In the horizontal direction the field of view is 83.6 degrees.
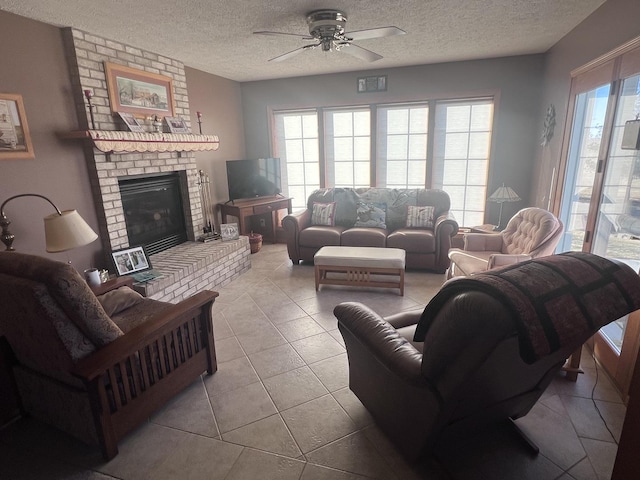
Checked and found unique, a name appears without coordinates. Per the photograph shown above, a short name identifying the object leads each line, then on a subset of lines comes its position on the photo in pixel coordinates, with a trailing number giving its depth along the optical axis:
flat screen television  5.05
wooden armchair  1.50
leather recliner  1.02
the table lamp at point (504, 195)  4.32
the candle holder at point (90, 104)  3.01
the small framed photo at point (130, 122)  3.37
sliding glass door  2.20
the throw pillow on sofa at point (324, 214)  4.75
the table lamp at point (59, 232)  2.39
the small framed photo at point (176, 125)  3.89
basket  5.25
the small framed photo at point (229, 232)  4.49
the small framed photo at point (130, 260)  3.29
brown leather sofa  4.18
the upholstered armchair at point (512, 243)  2.92
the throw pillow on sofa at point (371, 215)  4.62
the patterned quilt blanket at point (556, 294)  1.00
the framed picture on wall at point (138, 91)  3.34
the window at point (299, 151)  5.52
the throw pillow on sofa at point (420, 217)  4.49
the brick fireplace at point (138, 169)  3.09
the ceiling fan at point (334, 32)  2.62
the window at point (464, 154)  4.77
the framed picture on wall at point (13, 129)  2.58
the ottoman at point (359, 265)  3.58
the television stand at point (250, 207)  4.91
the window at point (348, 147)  5.28
